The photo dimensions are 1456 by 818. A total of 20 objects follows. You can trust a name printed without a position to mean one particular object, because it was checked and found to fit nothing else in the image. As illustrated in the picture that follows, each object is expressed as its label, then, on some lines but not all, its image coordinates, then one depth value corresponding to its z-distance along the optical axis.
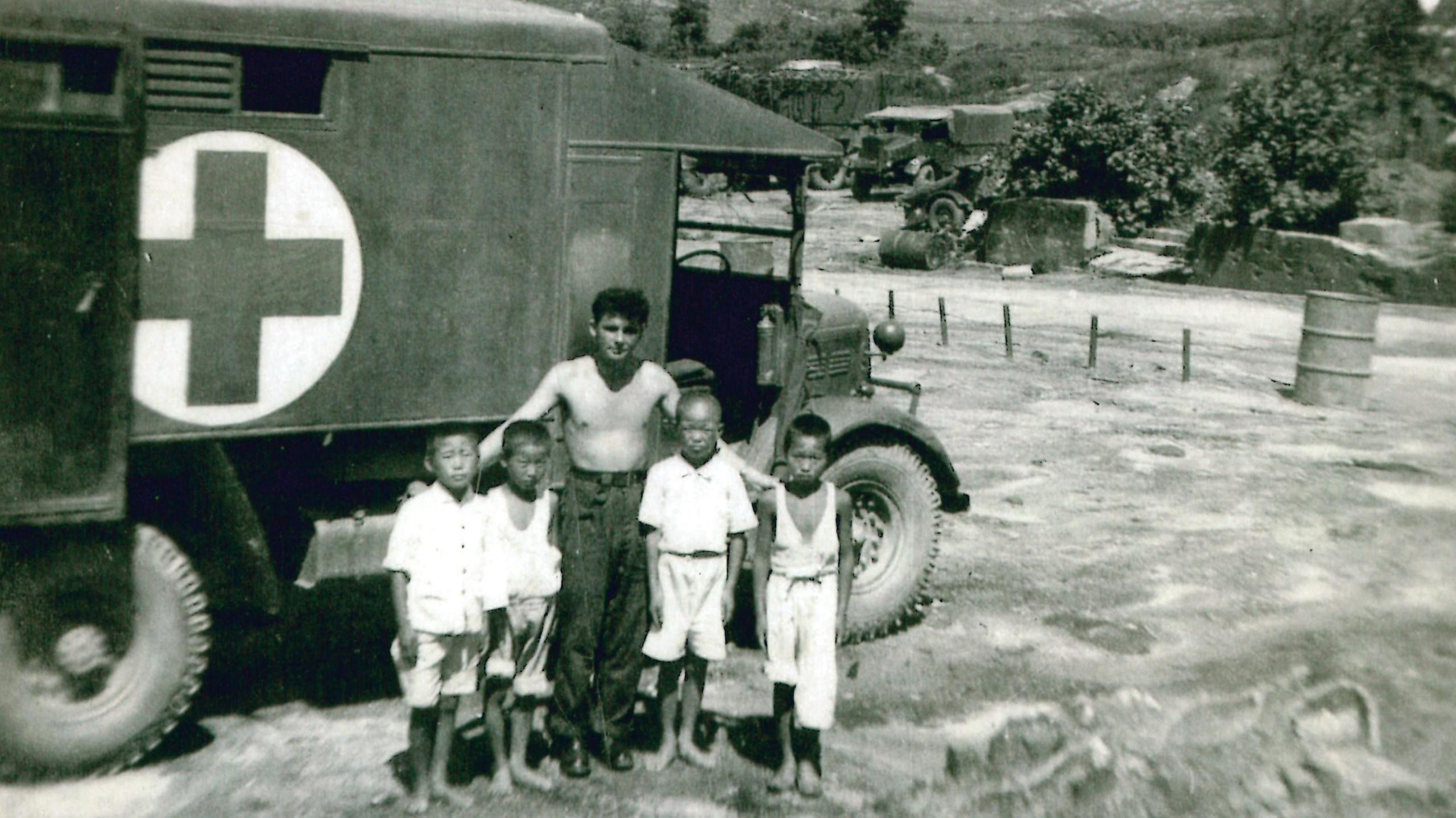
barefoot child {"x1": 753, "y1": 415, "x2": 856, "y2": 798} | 4.80
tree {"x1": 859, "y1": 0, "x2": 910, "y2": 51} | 51.88
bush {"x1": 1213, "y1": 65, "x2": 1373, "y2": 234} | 19.94
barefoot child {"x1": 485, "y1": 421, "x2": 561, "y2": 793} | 4.66
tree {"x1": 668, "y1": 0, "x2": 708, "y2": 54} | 55.84
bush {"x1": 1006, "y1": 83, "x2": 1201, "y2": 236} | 23.33
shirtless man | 4.91
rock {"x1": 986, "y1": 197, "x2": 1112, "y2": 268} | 22.80
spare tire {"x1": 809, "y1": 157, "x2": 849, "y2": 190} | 30.22
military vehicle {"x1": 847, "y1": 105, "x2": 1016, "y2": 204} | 28.66
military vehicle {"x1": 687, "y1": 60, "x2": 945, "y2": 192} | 33.81
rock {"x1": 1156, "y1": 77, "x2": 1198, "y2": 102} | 33.06
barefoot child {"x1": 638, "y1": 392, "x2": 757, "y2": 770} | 4.86
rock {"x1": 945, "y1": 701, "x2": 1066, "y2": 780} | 4.90
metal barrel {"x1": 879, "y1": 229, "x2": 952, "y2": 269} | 23.17
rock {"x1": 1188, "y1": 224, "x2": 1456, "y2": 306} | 18.55
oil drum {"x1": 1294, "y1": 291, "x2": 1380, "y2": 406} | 12.66
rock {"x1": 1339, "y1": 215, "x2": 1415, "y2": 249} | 18.89
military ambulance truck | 4.45
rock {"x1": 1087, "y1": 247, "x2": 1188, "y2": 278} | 21.47
